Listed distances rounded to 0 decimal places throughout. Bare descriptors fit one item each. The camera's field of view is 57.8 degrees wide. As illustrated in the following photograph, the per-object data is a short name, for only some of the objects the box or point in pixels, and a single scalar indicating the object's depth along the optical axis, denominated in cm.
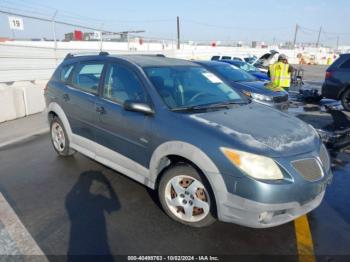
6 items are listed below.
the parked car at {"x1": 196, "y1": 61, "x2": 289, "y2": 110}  791
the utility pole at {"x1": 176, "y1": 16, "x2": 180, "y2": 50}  4692
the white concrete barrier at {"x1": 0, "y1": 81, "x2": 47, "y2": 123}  778
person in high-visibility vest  1048
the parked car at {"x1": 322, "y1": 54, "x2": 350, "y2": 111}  1006
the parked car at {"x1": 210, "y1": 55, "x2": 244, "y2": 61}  2371
